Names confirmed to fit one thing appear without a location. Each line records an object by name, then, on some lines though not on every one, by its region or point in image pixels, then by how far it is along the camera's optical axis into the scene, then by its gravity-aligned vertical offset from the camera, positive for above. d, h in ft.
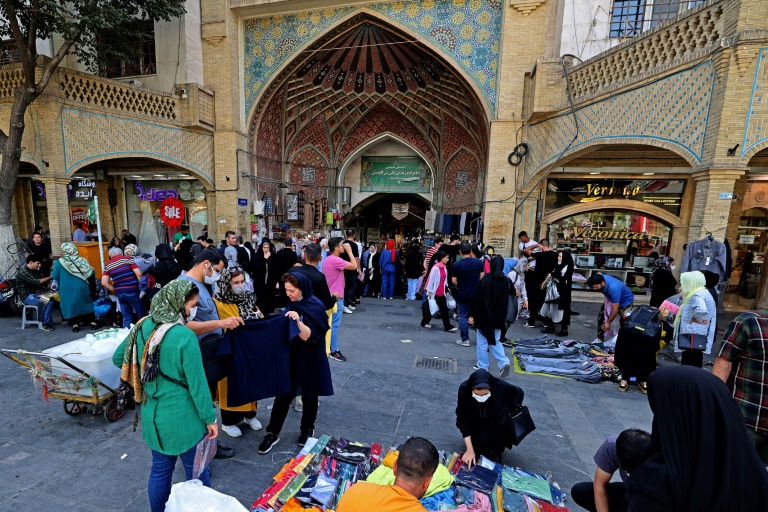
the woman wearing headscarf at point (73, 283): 18.67 -4.38
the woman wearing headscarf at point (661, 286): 20.95 -3.47
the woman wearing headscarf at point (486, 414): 9.02 -5.01
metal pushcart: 10.37 -5.38
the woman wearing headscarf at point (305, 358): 9.47 -4.08
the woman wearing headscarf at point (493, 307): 14.64 -3.62
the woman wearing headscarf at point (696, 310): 13.24 -3.07
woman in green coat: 6.61 -3.38
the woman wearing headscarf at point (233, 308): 10.56 -3.02
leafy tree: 22.16 +10.72
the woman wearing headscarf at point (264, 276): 23.02 -4.39
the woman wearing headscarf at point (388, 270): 30.53 -4.76
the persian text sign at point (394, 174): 51.88 +6.15
